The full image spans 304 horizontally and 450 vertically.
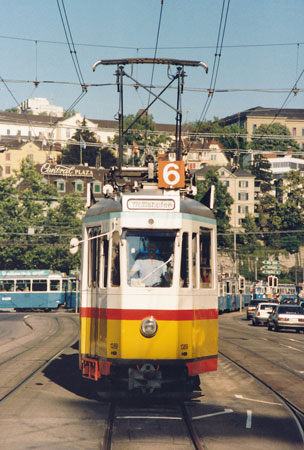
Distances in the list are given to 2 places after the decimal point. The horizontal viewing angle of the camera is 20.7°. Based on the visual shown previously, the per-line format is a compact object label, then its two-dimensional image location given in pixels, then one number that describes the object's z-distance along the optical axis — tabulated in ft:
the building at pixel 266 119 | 577.02
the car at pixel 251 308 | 175.73
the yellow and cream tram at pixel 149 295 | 39.86
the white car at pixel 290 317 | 126.82
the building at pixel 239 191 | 426.51
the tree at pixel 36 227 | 258.16
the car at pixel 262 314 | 150.30
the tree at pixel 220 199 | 348.38
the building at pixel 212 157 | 511.81
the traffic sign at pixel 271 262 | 182.90
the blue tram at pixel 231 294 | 191.19
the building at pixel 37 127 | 557.33
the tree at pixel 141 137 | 401.33
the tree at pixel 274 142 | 525.34
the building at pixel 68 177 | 377.50
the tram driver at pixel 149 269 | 40.47
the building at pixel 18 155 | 457.68
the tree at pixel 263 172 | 462.31
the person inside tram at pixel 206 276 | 43.16
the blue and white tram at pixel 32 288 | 195.72
